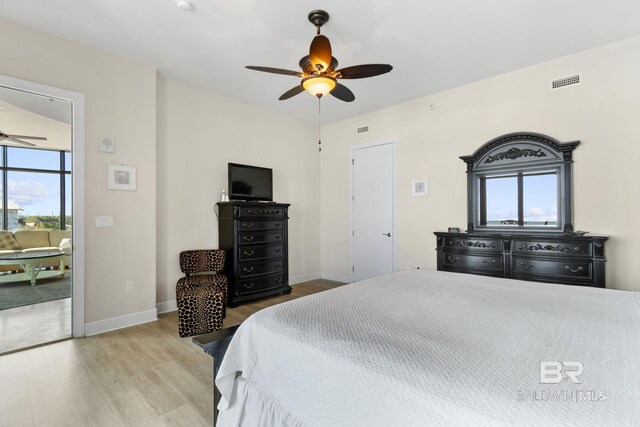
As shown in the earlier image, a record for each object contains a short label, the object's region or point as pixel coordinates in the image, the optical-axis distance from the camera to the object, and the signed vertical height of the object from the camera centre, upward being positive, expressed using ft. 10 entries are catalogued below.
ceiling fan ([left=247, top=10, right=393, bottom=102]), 7.64 +3.89
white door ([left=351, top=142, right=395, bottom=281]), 15.88 +0.25
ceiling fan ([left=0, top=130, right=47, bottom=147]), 9.03 +2.41
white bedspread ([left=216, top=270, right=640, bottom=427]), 2.62 -1.56
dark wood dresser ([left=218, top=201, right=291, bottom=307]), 13.24 -1.46
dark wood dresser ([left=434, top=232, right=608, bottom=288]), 9.67 -1.49
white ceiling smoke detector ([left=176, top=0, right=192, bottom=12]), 7.94 +5.57
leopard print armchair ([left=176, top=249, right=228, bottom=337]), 10.02 -2.96
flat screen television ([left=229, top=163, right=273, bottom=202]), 14.64 +1.64
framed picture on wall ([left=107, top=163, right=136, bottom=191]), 10.62 +1.38
